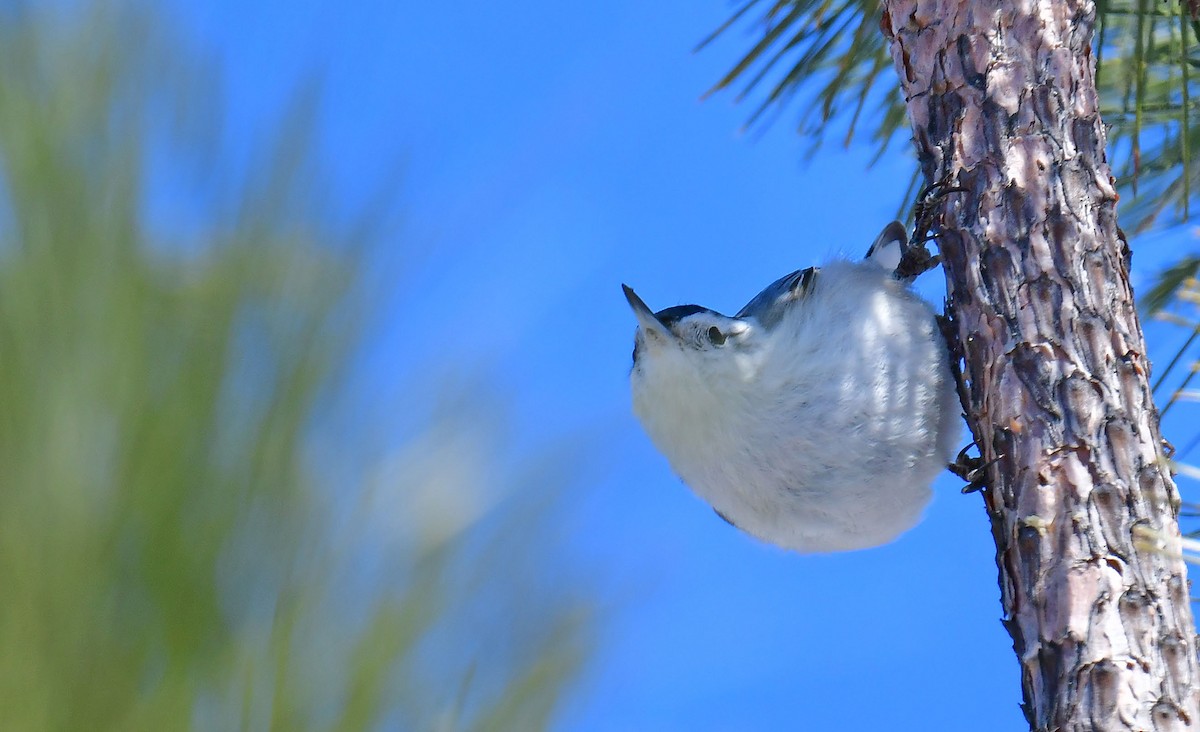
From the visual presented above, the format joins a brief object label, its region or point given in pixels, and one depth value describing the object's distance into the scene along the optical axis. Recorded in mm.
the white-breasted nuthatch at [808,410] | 5047
